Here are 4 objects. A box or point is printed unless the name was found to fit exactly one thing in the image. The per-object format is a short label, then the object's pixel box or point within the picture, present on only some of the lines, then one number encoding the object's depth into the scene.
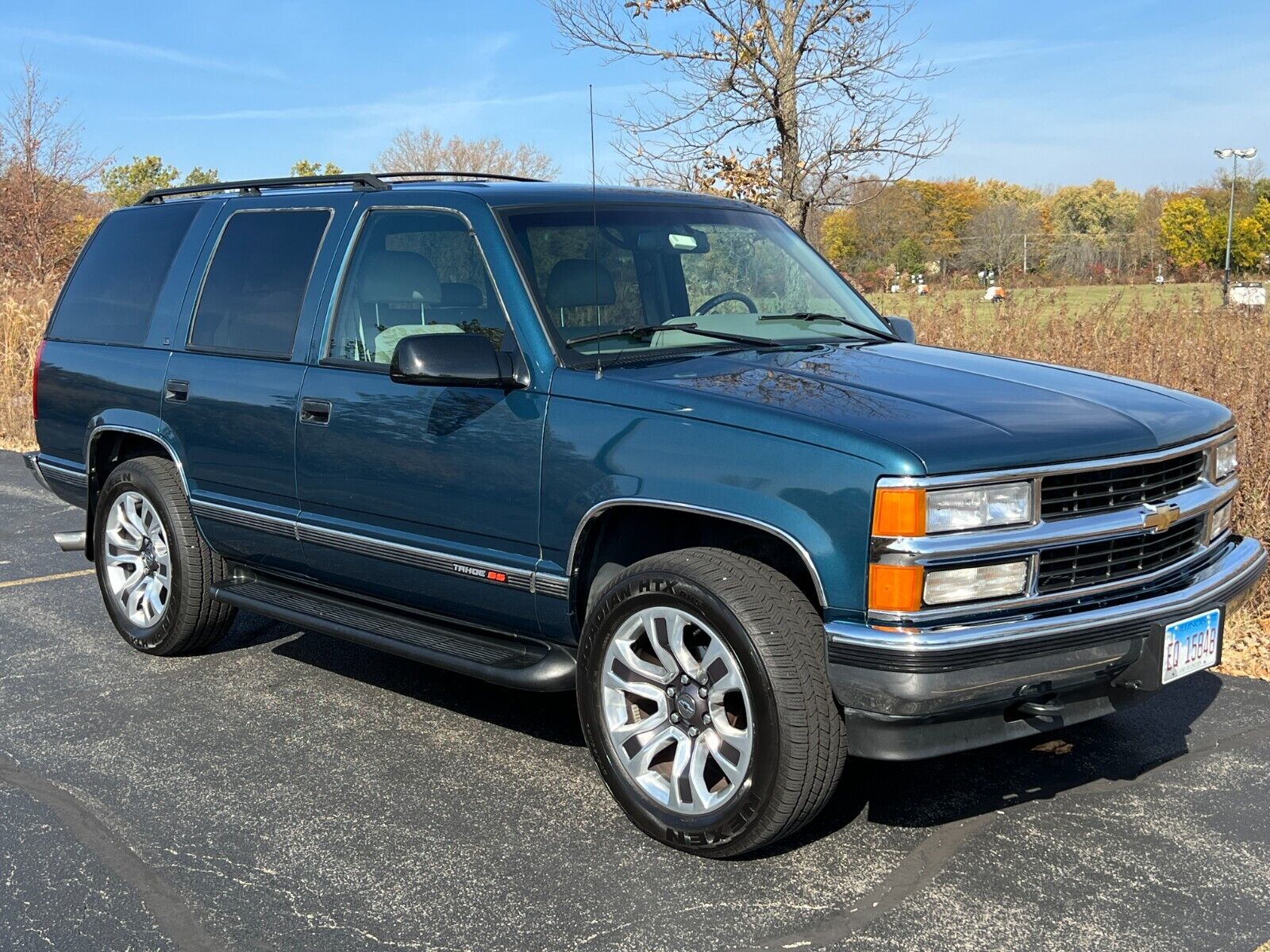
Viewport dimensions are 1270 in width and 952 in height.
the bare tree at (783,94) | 11.61
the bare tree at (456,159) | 49.66
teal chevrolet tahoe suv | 3.47
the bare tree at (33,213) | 24.50
